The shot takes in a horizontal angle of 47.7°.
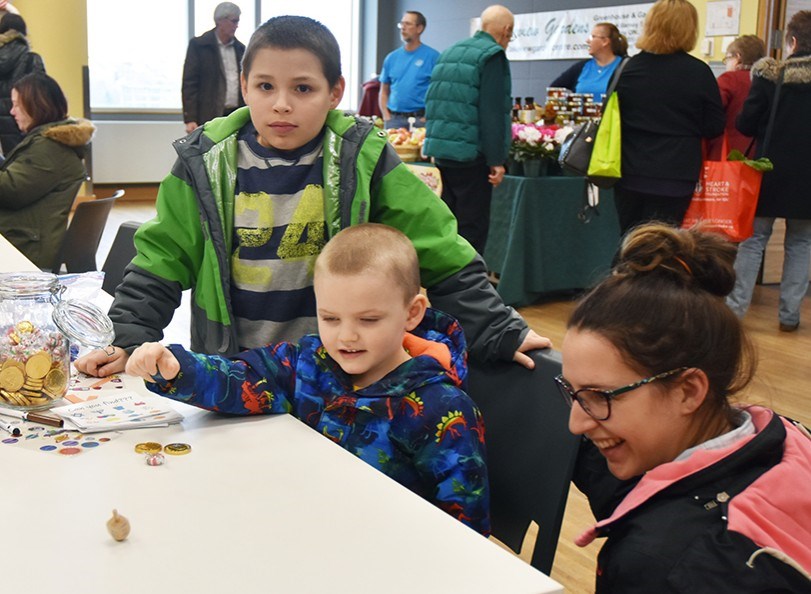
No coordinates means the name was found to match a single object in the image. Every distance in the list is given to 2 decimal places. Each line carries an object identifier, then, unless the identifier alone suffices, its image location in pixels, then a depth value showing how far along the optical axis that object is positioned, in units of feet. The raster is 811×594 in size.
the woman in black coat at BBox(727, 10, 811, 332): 15.35
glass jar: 4.58
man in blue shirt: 25.25
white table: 2.92
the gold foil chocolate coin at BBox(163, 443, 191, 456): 4.05
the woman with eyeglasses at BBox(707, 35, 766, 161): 18.16
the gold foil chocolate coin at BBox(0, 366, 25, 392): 4.58
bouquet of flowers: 16.57
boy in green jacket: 5.63
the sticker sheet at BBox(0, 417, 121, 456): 4.07
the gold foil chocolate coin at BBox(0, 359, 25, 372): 4.61
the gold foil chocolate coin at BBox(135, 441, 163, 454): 4.05
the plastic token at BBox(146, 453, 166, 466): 3.89
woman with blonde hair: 13.52
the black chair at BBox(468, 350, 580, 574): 4.52
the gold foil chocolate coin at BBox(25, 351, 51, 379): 4.60
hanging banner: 26.58
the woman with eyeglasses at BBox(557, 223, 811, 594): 3.26
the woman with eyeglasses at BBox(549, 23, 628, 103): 20.03
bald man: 15.56
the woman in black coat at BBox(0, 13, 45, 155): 18.25
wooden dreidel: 3.14
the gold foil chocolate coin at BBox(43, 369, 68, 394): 4.64
